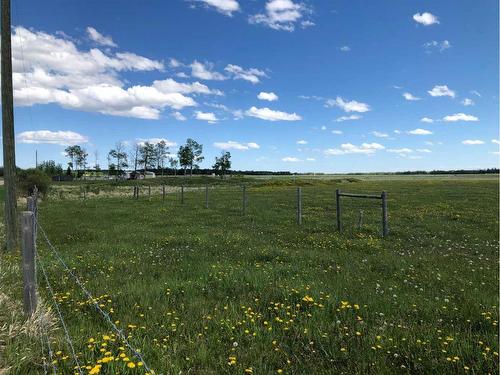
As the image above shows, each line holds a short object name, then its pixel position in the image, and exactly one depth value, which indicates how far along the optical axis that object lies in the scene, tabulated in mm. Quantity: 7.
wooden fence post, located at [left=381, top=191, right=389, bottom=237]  16156
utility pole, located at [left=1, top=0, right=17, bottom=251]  13164
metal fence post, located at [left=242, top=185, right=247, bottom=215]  26828
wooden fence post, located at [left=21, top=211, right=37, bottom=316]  6057
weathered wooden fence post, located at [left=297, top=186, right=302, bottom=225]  20688
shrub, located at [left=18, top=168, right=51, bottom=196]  47031
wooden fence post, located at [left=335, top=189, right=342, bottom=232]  17875
